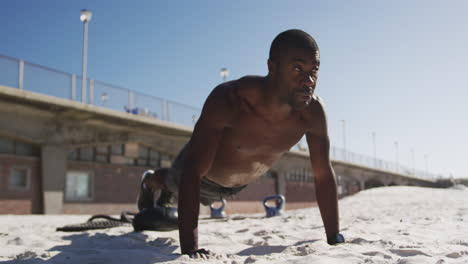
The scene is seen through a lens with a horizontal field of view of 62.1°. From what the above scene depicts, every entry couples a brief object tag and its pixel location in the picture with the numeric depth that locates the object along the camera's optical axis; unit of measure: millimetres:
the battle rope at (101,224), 4637
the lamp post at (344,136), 46562
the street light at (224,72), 26458
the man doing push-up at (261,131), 2455
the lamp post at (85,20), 16438
